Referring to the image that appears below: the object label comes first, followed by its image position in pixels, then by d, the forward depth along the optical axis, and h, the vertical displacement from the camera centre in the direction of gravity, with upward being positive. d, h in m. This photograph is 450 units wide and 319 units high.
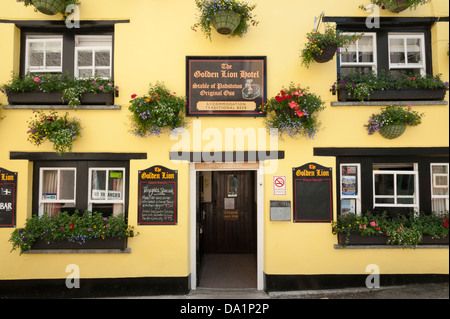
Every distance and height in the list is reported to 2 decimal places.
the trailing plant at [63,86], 5.82 +1.99
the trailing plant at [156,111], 5.59 +1.38
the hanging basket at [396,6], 5.87 +3.66
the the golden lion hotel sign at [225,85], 6.10 +2.07
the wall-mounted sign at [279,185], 6.08 -0.14
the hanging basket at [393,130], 5.76 +1.01
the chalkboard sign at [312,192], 6.05 -0.29
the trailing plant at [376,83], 5.90 +2.05
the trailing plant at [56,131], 5.62 +1.00
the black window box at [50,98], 5.89 +1.74
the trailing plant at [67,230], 5.68 -1.03
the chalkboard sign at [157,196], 6.00 -0.36
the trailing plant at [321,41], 5.65 +2.81
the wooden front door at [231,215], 8.88 -1.16
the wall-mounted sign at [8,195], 5.94 -0.33
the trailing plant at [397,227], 5.76 -1.02
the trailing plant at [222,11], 5.54 +3.41
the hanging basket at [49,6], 5.66 +3.59
